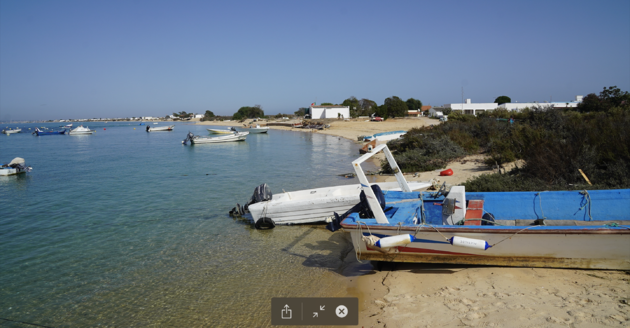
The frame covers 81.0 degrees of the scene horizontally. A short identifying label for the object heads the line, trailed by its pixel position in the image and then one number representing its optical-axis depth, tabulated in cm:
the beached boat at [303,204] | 1123
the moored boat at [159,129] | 8560
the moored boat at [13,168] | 2395
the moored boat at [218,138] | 4716
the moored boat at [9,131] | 8854
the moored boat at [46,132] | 7718
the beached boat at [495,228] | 624
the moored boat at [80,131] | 7644
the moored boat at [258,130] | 6394
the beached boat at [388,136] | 3422
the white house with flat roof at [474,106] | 6669
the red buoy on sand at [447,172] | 1545
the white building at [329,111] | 8256
